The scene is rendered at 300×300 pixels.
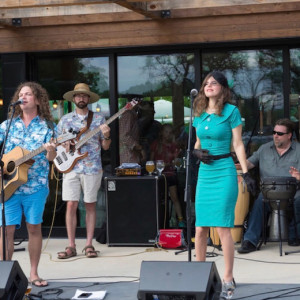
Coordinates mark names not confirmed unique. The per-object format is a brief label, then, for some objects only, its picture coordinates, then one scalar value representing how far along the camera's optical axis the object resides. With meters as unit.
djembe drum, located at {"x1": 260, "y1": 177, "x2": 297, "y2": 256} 9.91
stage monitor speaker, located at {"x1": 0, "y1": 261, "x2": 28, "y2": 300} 6.67
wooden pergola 10.76
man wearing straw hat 10.31
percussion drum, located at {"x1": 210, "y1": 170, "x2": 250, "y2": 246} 10.64
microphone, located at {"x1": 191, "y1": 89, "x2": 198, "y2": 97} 7.43
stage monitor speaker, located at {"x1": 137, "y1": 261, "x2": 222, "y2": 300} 6.44
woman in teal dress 7.61
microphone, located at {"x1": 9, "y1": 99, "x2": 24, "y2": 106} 7.81
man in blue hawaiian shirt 8.00
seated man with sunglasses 10.40
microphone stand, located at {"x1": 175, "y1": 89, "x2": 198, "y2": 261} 7.42
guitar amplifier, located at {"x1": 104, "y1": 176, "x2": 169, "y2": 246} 10.99
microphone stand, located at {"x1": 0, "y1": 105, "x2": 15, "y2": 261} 7.60
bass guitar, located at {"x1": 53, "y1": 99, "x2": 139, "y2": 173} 10.16
